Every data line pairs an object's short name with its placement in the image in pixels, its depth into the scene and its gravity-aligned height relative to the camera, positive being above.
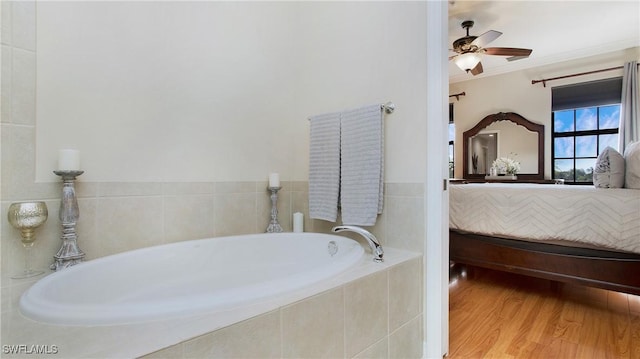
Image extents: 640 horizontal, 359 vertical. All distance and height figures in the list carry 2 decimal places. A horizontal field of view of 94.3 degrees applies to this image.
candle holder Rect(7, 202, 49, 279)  1.10 -0.15
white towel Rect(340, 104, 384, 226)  1.62 +0.08
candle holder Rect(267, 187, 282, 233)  1.96 -0.24
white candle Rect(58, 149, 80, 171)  1.19 +0.08
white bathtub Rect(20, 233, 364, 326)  0.76 -0.36
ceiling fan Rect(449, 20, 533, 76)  2.96 +1.35
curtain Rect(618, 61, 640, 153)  3.56 +0.88
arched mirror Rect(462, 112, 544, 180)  4.27 +0.53
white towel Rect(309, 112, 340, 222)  1.82 +0.09
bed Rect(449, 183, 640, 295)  1.79 -0.36
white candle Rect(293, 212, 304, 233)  2.02 -0.29
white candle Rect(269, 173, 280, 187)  1.95 +0.00
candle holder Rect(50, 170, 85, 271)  1.20 -0.18
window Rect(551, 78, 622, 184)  3.87 +0.74
